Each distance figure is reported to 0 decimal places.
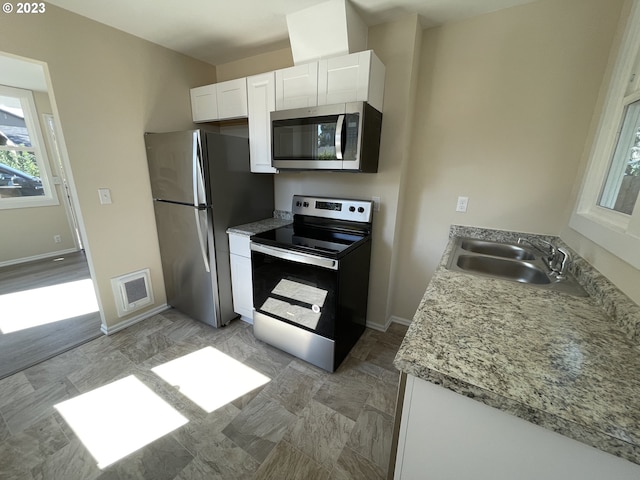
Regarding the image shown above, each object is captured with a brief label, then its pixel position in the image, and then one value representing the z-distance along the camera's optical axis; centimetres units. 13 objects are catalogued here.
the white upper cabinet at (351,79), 161
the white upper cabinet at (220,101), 216
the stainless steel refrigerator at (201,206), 198
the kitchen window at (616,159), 117
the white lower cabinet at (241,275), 213
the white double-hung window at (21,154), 342
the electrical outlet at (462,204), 196
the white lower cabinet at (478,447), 56
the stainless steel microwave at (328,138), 161
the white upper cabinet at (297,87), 179
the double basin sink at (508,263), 120
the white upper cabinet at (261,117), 199
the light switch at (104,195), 204
